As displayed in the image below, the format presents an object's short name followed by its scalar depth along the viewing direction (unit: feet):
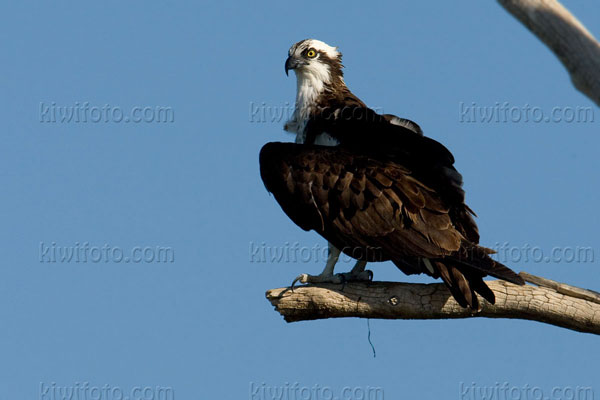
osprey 58.44
